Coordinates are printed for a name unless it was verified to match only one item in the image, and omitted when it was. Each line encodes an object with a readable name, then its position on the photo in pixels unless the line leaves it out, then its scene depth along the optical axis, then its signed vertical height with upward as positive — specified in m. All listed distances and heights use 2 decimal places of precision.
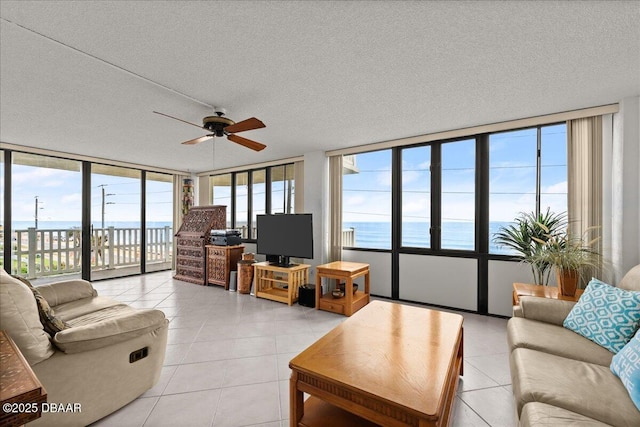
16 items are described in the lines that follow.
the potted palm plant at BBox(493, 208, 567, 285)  2.72 -0.22
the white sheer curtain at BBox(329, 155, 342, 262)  4.42 +0.11
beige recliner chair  1.33 -0.84
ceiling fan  2.35 +0.82
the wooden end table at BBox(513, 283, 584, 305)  2.35 -0.74
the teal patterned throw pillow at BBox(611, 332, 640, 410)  1.18 -0.74
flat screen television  3.89 -0.35
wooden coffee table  1.15 -0.80
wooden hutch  5.14 -0.52
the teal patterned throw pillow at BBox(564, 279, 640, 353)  1.59 -0.65
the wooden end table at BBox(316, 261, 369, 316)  3.40 -1.04
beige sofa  1.12 -0.83
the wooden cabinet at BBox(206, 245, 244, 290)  4.79 -0.91
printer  4.94 -0.46
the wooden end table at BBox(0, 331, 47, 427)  0.71 -0.52
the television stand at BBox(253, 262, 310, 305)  3.89 -1.05
